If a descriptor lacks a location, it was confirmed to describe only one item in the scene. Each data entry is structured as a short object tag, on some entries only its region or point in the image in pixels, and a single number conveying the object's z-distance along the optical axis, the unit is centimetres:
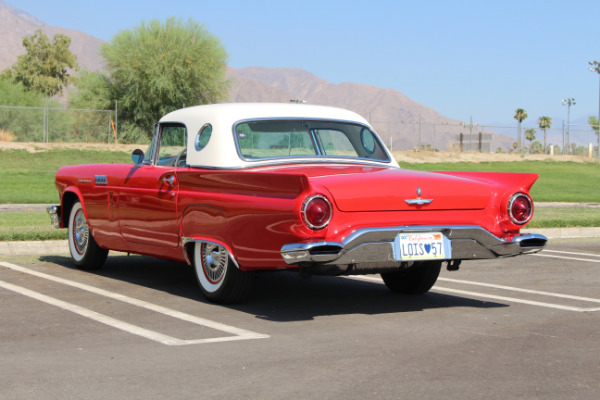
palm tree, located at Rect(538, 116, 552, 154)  9876
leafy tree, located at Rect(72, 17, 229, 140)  4547
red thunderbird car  642
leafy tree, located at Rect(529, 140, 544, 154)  5738
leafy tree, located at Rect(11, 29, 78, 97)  8519
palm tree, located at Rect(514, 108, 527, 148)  9488
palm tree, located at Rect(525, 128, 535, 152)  10643
